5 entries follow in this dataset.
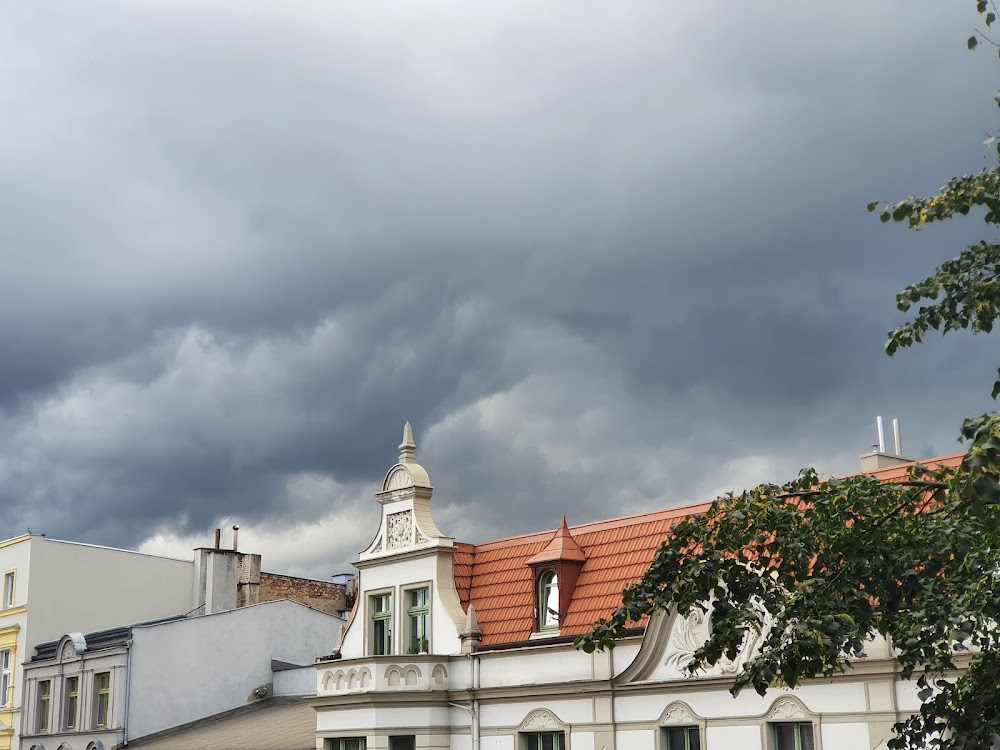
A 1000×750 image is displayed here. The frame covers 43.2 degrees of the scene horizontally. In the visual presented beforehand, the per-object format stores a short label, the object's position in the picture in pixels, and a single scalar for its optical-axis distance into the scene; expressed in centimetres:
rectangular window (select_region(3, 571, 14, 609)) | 4762
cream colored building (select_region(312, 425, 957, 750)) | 2273
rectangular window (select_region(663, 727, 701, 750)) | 2434
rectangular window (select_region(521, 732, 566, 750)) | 2670
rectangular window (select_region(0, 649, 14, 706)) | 4647
